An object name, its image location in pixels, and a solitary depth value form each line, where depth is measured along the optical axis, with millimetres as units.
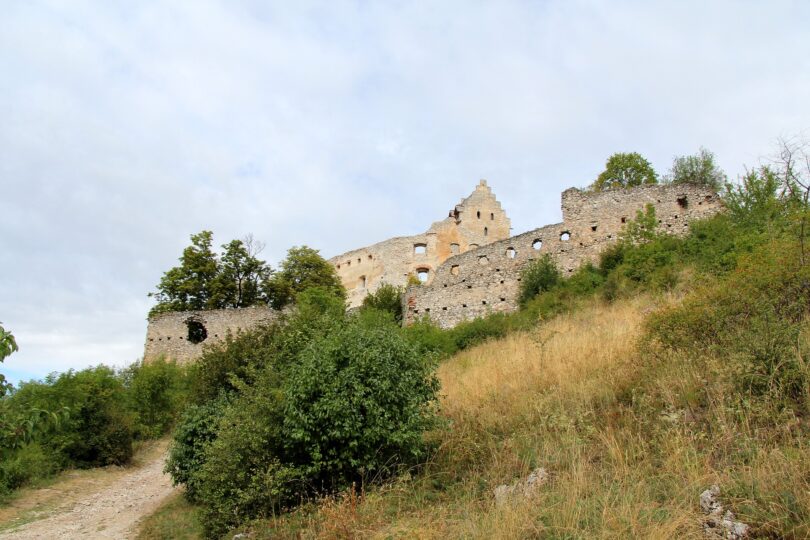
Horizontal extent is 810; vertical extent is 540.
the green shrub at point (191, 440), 10891
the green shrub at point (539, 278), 20266
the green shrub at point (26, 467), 13645
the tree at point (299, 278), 33062
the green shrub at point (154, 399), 19984
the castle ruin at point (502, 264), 20453
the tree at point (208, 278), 32656
